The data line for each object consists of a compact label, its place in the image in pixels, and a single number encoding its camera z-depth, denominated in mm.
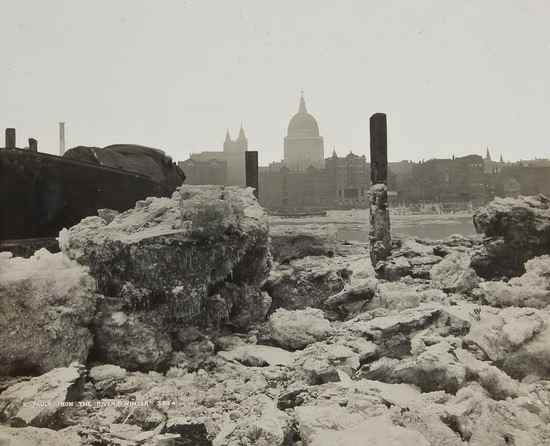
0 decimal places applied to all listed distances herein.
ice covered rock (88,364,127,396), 2510
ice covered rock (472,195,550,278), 5008
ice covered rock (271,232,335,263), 6012
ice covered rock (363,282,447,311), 3947
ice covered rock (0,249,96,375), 2513
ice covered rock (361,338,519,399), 2377
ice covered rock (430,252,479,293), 4637
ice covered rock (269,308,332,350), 3307
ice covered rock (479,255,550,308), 3650
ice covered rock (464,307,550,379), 2572
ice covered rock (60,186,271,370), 2881
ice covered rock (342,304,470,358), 3016
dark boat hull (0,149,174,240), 4359
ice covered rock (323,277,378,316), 4098
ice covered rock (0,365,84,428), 2035
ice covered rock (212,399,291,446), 1957
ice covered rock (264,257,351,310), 4555
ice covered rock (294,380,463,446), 1879
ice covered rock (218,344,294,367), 3006
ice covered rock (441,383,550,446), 1963
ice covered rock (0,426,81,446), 1806
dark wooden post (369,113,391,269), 6631
